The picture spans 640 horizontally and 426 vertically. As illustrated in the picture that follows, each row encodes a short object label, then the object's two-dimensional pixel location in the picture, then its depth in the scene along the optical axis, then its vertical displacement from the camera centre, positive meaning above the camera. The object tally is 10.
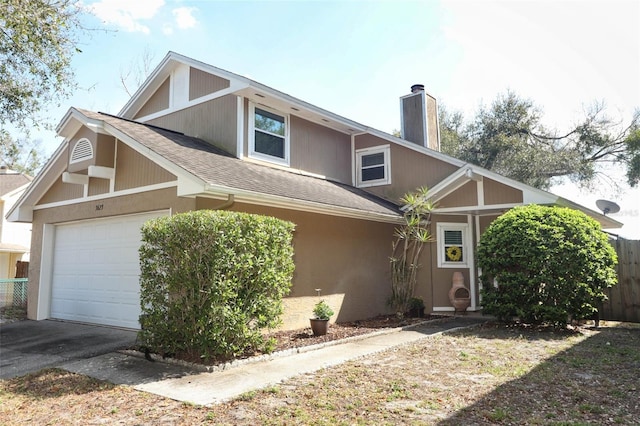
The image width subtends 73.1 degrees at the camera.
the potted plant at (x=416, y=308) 11.37 -1.30
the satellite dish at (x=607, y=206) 12.70 +1.58
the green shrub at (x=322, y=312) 8.54 -1.06
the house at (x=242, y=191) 8.96 +1.55
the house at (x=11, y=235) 21.88 +1.16
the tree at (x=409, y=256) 10.93 +0.07
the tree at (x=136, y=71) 23.56 +10.14
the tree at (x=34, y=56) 8.41 +4.45
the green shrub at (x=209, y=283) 6.17 -0.38
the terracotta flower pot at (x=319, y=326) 8.51 -1.34
